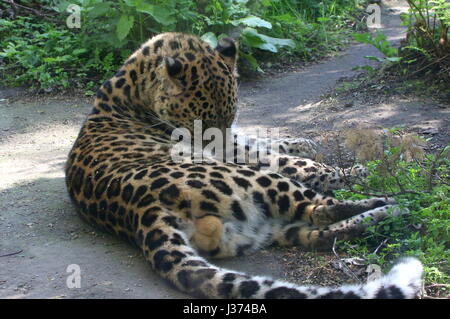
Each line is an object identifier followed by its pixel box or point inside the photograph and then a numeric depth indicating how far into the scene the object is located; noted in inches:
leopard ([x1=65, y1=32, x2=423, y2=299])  155.9
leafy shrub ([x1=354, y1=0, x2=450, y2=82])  303.9
